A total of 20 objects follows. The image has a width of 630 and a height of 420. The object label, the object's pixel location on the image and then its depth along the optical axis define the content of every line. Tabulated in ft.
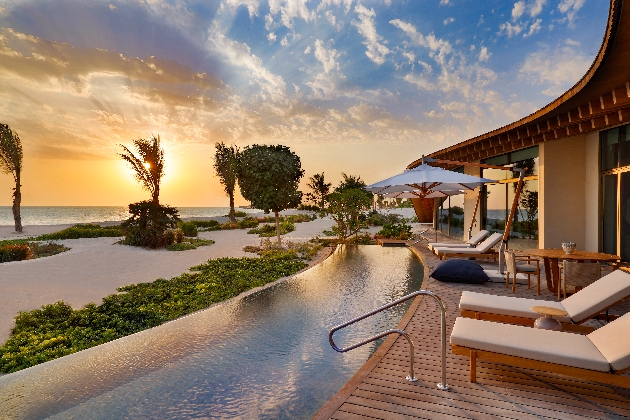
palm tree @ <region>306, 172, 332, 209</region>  168.45
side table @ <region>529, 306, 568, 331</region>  14.01
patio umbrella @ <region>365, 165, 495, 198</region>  25.27
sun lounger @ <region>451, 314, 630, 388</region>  10.41
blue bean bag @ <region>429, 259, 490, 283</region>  26.55
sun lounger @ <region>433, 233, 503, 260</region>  34.13
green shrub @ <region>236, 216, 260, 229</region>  99.78
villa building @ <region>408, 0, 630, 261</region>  24.97
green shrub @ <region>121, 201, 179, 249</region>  53.26
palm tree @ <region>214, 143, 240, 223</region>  107.45
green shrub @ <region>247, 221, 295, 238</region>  77.18
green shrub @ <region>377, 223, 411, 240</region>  61.62
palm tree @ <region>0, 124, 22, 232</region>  81.76
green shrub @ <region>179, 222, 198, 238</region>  73.87
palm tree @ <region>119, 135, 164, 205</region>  69.05
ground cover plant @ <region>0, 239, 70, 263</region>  41.93
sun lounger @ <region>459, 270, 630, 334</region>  14.23
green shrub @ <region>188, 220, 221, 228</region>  101.10
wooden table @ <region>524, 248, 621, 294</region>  20.99
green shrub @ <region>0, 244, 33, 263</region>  41.73
